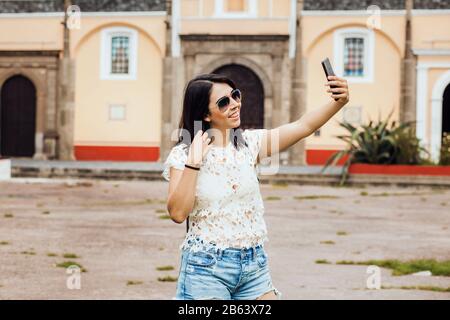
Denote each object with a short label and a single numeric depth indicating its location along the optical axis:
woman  4.43
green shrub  23.73
